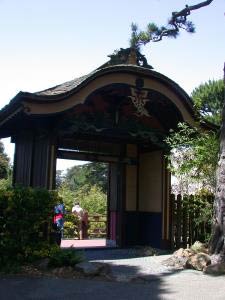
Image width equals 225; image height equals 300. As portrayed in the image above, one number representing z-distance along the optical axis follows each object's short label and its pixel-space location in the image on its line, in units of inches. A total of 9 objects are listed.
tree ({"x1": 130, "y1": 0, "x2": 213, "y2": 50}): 530.0
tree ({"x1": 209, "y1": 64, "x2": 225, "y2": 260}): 410.3
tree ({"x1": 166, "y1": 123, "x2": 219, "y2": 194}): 475.8
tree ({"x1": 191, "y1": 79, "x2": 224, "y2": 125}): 1339.8
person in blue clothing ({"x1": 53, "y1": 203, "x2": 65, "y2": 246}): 482.7
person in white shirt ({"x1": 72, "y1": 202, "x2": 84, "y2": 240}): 741.0
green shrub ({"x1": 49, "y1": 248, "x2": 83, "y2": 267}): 390.0
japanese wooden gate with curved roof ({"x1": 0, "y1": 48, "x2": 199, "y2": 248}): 470.6
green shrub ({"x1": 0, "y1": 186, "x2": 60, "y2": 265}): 388.2
